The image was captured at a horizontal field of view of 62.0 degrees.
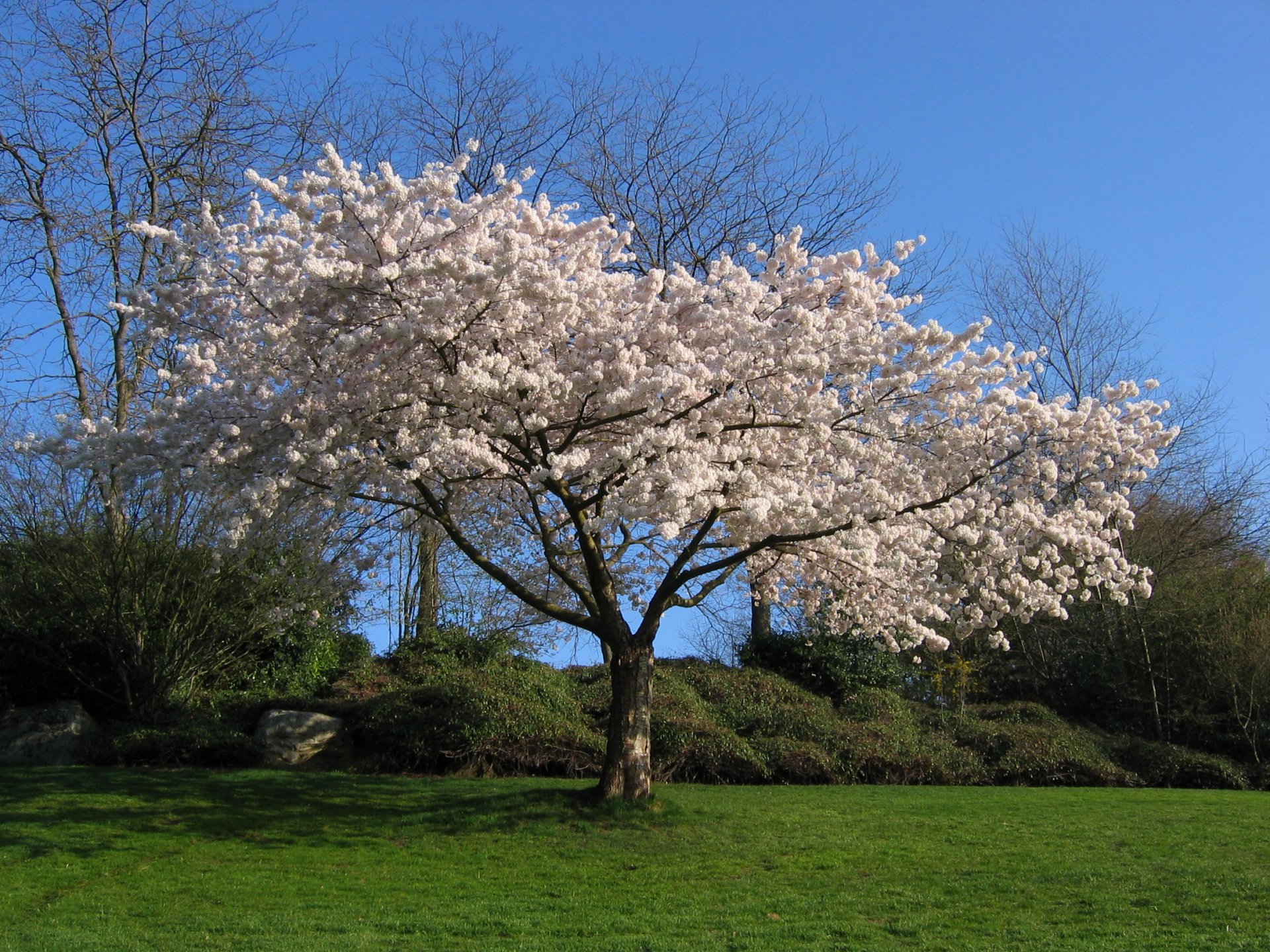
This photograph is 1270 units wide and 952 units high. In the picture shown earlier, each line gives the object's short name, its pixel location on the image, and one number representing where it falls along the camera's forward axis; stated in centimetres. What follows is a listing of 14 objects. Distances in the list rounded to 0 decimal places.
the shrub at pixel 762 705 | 1411
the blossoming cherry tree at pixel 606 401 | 858
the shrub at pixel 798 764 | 1316
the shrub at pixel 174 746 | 1228
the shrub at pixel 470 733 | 1270
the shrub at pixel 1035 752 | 1414
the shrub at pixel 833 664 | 1641
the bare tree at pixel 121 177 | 1553
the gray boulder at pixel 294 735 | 1270
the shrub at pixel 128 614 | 1271
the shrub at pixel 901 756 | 1356
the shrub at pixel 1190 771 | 1462
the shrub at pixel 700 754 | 1291
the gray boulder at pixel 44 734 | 1227
